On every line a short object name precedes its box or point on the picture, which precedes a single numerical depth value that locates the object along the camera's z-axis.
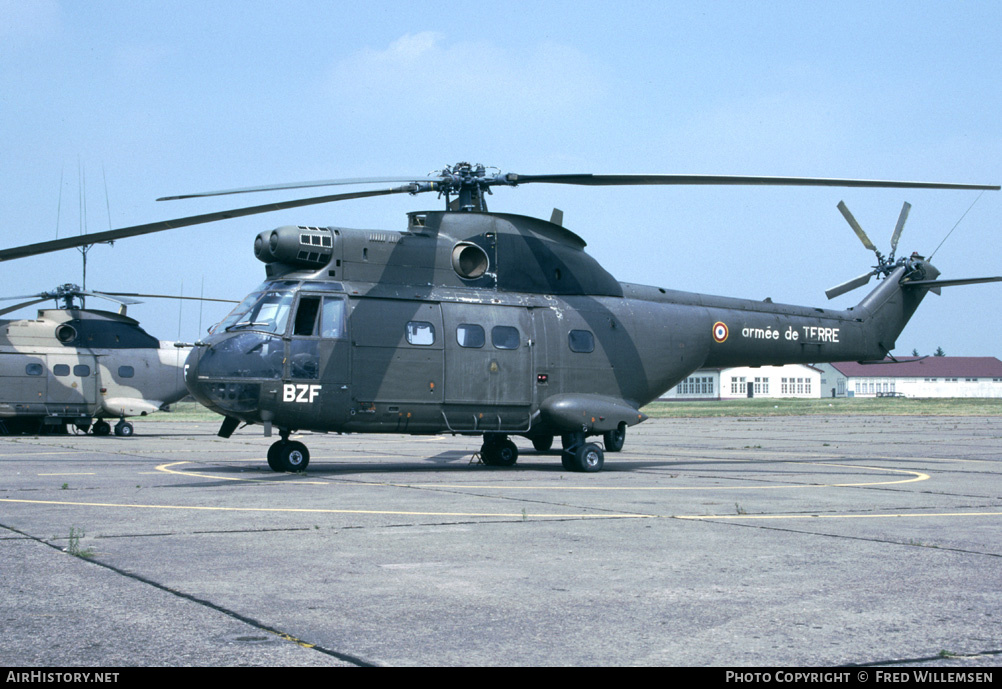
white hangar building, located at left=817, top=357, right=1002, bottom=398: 135.75
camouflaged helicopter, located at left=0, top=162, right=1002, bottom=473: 15.70
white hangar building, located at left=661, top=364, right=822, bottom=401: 114.00
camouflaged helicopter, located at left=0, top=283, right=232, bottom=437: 33.22
